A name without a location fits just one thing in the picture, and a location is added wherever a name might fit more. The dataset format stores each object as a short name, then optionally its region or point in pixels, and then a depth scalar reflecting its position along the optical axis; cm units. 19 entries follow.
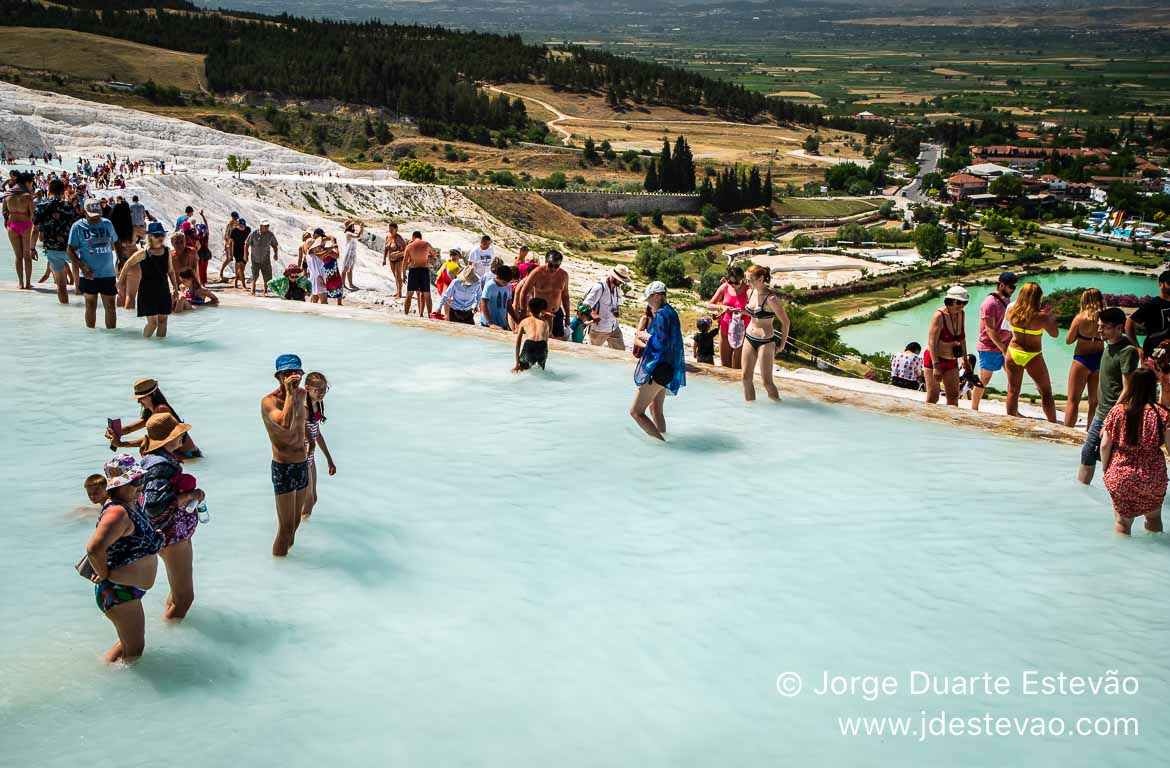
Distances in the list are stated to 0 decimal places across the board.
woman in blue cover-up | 907
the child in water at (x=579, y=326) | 1354
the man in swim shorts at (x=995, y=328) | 1071
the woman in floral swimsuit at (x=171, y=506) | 583
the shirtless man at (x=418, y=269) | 1486
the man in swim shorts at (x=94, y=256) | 1177
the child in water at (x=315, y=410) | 695
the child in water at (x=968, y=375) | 1241
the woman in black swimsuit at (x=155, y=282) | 1151
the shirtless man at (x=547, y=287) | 1192
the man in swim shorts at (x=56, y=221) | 1276
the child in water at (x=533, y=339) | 1134
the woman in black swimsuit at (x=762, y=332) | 987
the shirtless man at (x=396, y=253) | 1678
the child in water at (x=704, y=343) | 1302
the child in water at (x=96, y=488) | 541
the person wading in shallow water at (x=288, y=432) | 641
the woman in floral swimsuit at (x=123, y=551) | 535
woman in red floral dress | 724
